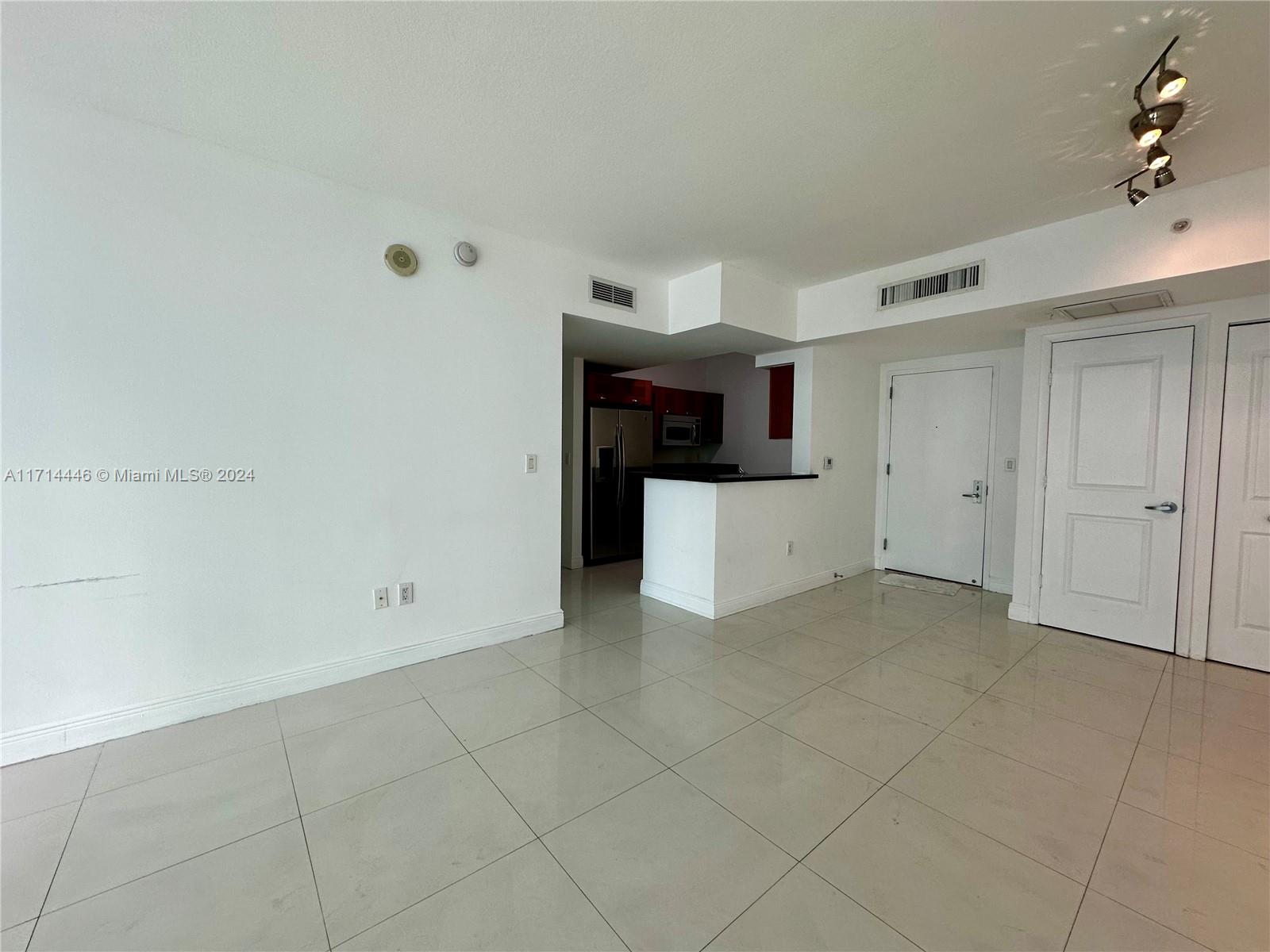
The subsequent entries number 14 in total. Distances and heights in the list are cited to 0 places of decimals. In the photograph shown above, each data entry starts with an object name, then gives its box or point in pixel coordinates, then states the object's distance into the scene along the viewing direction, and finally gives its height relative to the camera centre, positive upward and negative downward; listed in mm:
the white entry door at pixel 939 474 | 4422 -154
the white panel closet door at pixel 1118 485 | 3070 -165
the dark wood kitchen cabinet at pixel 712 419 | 6668 +499
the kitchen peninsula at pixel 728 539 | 3693 -689
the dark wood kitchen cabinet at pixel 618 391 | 5195 +701
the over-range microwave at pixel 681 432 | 6086 +297
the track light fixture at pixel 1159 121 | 1602 +1243
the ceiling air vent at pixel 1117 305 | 2820 +943
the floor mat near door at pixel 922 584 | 4353 -1174
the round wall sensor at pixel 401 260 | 2607 +1031
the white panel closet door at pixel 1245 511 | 2807 -287
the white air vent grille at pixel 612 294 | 3432 +1151
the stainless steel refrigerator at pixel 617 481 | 5203 -294
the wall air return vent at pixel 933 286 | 3150 +1172
